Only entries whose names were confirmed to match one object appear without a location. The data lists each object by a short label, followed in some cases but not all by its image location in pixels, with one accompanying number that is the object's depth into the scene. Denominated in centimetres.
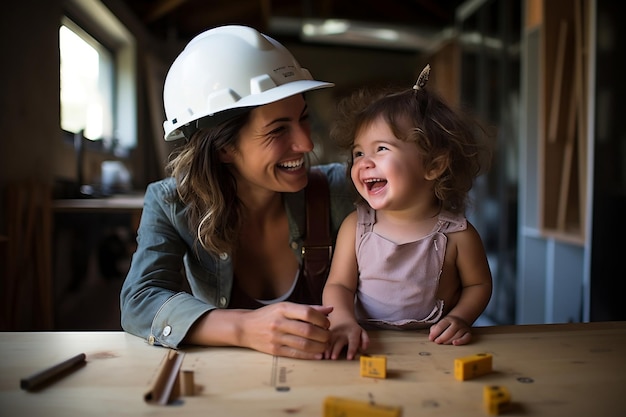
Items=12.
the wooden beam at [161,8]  621
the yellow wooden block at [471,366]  84
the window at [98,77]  444
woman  141
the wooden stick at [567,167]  316
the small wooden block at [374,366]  85
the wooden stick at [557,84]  321
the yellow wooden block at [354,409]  66
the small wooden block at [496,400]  72
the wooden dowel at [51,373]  81
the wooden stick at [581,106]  296
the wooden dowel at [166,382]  76
